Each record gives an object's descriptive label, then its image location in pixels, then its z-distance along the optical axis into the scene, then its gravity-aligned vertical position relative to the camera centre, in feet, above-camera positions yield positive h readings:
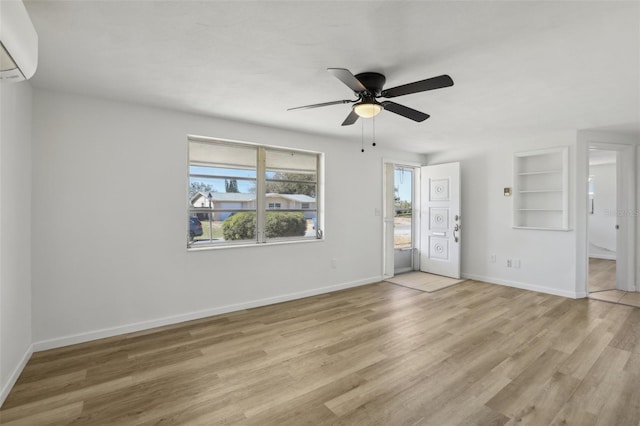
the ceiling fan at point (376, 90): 6.68 +2.95
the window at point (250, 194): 12.17 +0.81
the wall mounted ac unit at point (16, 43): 4.34 +2.68
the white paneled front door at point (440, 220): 17.80 -0.47
